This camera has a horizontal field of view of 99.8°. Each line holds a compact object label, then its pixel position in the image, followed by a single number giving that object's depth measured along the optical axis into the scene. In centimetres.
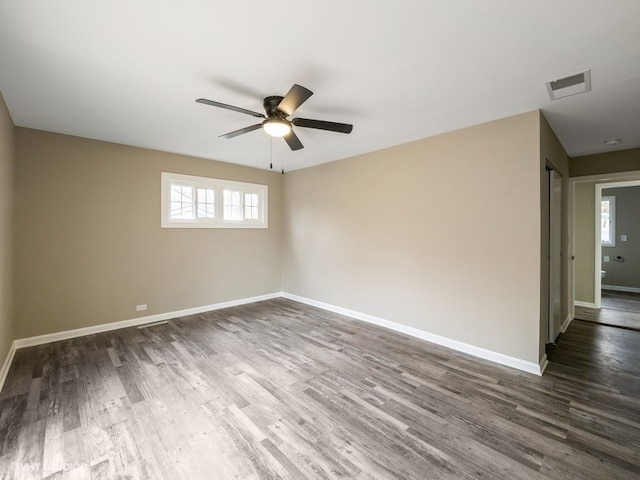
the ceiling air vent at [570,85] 211
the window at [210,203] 440
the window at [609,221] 637
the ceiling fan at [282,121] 225
